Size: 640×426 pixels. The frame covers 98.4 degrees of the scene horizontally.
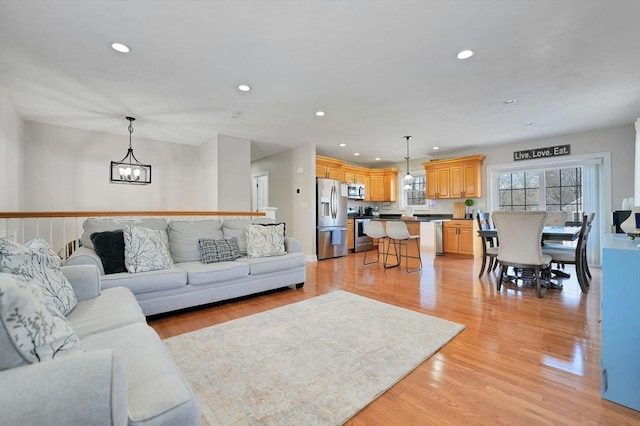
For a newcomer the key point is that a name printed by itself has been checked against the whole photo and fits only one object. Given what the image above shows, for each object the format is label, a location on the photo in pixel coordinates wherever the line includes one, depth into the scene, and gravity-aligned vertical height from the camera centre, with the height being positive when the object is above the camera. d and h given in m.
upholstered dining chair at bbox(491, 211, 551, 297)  3.23 -0.36
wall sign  5.28 +1.16
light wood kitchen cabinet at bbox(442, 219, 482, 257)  6.11 -0.62
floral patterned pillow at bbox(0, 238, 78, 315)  1.31 -0.30
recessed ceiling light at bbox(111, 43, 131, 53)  2.44 +1.48
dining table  3.28 -0.30
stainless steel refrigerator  6.12 -0.16
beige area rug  1.47 -1.04
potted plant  6.46 +0.16
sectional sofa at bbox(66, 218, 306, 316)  2.62 -0.61
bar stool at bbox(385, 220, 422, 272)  4.67 -0.46
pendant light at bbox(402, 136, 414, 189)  5.49 +0.70
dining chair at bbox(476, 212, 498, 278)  4.09 -0.56
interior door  7.48 +0.58
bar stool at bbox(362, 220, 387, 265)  4.97 -0.34
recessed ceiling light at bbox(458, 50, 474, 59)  2.54 +1.47
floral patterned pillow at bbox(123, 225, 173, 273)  2.68 -0.39
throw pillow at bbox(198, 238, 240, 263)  3.27 -0.47
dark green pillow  2.60 -0.36
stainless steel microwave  7.16 +0.54
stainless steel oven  7.10 -0.65
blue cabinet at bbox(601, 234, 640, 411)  1.47 -0.63
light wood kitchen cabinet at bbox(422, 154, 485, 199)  6.25 +0.80
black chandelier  5.12 +0.78
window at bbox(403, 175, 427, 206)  7.59 +0.52
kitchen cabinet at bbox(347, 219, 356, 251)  7.07 -0.59
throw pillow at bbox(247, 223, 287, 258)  3.58 -0.39
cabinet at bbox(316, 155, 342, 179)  6.57 +1.09
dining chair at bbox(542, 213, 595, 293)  3.41 -0.58
